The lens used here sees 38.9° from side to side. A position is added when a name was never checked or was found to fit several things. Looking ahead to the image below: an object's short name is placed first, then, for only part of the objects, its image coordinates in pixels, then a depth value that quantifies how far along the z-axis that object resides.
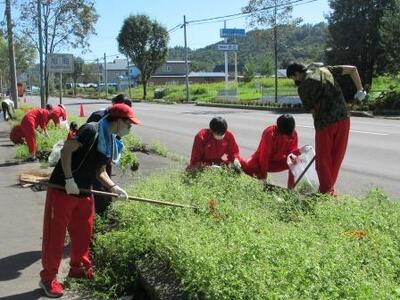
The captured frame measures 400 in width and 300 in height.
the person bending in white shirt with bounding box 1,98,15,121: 24.41
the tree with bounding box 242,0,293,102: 30.84
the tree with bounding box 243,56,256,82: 96.69
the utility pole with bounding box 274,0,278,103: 31.22
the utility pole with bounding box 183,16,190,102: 44.39
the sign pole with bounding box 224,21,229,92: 43.84
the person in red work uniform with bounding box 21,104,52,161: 11.64
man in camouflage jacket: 6.02
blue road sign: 46.78
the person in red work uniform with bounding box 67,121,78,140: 8.98
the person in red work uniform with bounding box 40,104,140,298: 4.39
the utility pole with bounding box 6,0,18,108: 21.92
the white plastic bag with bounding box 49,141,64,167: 9.08
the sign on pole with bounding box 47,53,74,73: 17.41
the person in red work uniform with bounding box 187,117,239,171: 6.88
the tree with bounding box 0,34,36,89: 40.77
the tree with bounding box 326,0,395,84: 28.80
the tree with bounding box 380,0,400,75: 25.00
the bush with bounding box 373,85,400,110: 24.95
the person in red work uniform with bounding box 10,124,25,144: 13.77
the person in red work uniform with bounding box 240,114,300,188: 6.73
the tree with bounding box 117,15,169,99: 57.28
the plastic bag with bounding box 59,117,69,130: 13.41
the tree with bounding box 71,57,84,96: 92.80
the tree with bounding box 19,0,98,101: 18.31
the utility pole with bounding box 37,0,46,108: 18.14
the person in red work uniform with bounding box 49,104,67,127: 12.54
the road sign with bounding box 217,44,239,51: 45.44
